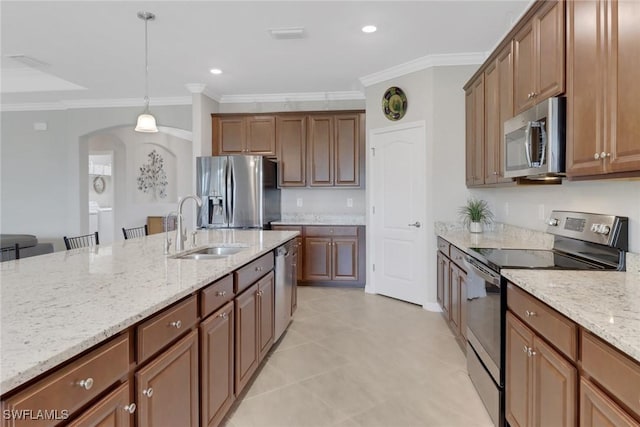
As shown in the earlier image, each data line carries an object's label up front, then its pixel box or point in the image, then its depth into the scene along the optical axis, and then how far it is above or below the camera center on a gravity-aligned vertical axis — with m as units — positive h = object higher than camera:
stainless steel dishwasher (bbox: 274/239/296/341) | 2.94 -0.67
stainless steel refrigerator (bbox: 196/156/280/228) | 4.77 +0.21
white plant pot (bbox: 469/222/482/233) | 3.57 -0.20
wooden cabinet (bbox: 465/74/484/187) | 3.31 +0.70
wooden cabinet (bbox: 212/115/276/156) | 5.29 +1.05
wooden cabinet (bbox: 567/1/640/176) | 1.45 +0.52
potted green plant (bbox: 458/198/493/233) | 3.59 -0.08
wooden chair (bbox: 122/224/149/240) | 3.59 -0.25
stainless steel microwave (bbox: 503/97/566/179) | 1.93 +0.37
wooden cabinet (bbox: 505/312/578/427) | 1.30 -0.71
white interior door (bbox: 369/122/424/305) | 4.07 -0.05
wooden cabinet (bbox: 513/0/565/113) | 1.96 +0.89
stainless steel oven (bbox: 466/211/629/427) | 1.89 -0.31
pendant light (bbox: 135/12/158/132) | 3.13 +0.73
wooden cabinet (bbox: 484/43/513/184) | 2.69 +0.76
